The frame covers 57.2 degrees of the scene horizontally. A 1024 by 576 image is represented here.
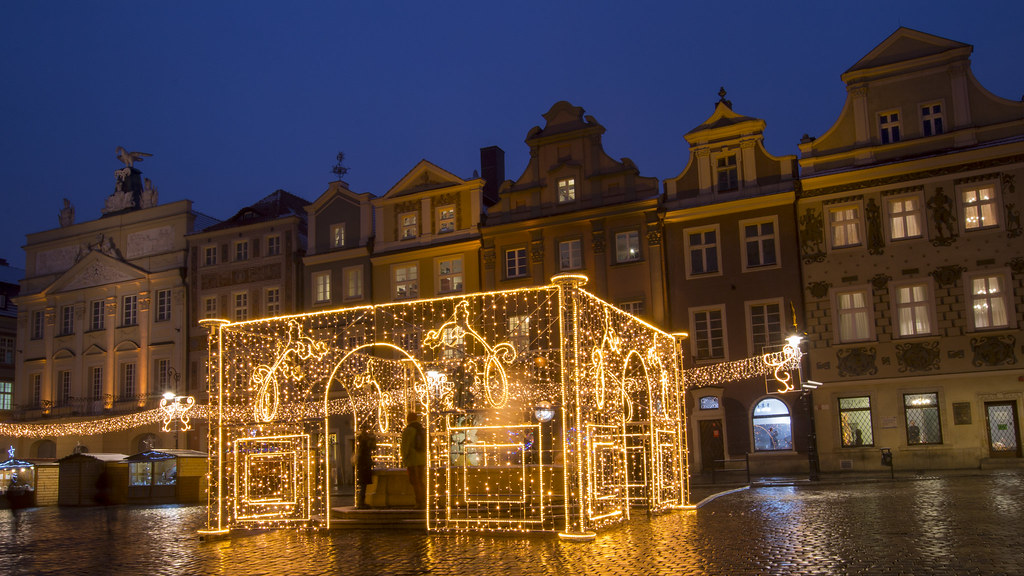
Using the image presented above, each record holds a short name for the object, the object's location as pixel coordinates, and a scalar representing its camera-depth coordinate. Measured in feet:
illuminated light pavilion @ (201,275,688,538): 45.78
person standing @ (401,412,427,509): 53.78
